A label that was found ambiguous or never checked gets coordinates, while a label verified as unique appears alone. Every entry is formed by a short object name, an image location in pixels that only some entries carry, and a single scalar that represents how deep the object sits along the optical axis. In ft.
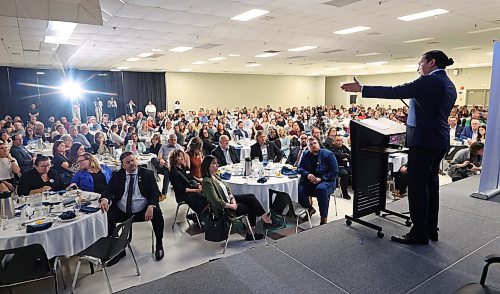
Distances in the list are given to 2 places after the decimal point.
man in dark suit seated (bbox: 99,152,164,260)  13.12
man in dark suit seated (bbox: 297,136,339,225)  15.49
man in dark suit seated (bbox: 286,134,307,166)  20.89
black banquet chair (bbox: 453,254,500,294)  5.58
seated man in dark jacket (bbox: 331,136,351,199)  20.06
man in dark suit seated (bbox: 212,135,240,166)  21.17
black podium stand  8.74
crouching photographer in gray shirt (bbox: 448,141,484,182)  17.81
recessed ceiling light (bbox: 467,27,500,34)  25.96
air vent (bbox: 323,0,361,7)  18.12
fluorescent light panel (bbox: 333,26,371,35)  25.62
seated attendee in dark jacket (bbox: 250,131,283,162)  22.44
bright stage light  58.18
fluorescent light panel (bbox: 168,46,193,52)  33.33
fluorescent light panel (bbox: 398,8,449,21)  20.53
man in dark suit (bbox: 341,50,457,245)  7.38
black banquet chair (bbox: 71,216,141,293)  10.03
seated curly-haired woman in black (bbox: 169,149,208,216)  15.19
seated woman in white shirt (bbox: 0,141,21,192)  18.30
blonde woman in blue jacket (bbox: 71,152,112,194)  14.43
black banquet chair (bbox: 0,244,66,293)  8.79
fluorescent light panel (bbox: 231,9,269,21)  20.15
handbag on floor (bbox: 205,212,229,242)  12.88
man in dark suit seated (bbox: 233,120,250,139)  32.09
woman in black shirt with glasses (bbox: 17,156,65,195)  13.83
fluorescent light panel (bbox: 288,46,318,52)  34.71
